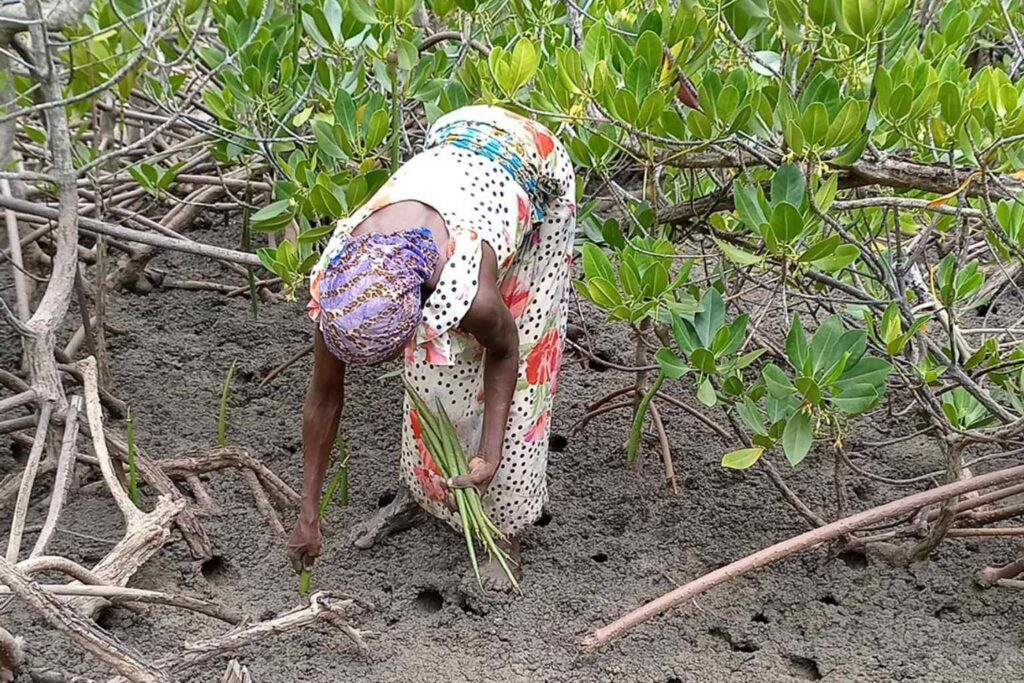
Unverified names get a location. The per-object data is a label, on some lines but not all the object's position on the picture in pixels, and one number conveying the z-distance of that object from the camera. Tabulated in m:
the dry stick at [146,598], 1.88
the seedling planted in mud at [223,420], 2.71
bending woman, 1.70
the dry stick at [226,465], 2.60
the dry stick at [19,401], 2.26
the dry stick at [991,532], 2.33
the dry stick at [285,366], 3.10
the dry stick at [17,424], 2.50
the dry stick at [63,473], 2.07
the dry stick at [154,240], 2.63
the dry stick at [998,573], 2.32
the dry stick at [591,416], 2.91
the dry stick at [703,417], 2.79
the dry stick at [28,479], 2.04
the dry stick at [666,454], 2.69
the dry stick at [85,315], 2.84
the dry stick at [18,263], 2.74
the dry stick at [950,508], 2.29
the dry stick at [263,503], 2.53
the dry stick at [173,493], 2.43
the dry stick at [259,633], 1.95
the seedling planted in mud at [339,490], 2.30
